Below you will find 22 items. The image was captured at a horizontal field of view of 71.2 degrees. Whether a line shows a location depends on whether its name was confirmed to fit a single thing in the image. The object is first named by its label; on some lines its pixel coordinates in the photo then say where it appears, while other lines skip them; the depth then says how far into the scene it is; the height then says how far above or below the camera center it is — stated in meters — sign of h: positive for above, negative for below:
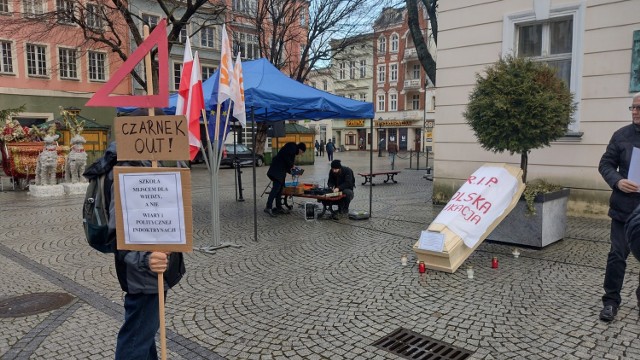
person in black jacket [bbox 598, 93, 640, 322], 3.88 -0.54
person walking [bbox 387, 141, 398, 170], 24.98 -0.56
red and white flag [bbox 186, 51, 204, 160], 6.38 +0.50
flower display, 14.92 +0.25
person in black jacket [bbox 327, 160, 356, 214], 9.66 -0.93
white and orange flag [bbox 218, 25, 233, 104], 6.64 +0.97
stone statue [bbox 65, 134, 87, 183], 13.54 -0.63
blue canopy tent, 7.66 +0.76
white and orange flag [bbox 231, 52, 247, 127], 6.88 +0.66
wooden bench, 16.09 -1.50
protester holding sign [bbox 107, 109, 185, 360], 2.58 -0.87
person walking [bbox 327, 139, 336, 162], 32.19 -0.81
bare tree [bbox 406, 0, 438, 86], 12.70 +2.84
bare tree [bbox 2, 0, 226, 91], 17.14 +4.80
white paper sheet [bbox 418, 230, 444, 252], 5.41 -1.26
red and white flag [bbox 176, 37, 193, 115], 6.48 +0.79
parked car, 26.36 -0.97
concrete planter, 6.43 -1.26
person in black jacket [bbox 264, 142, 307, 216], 9.78 -0.68
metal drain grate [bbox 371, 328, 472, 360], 3.49 -1.68
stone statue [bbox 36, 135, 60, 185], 13.21 -0.69
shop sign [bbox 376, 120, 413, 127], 53.97 +1.95
